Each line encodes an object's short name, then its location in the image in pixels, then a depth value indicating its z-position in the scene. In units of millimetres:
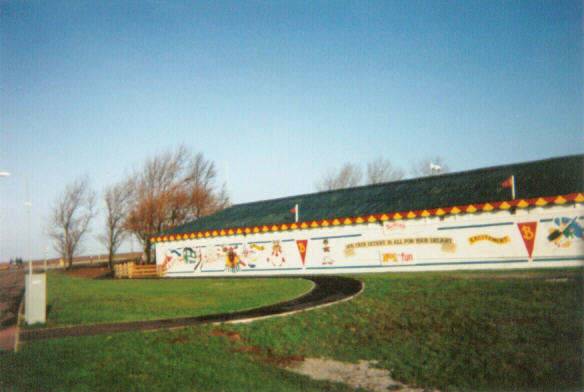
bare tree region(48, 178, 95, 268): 64812
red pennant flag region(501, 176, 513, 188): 23062
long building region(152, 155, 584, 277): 21156
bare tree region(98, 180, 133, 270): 59375
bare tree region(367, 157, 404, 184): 70125
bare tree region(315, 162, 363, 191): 72625
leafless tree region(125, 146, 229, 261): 55156
